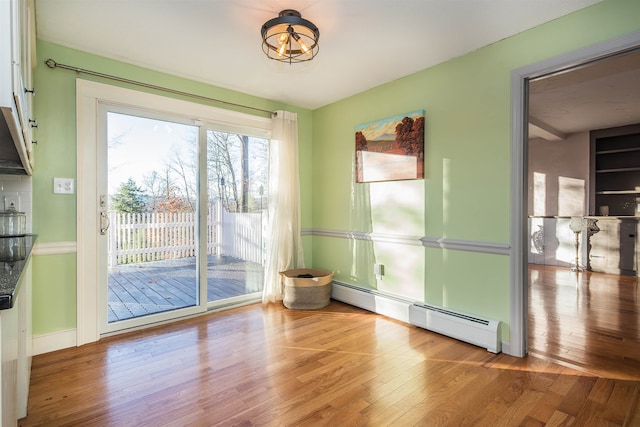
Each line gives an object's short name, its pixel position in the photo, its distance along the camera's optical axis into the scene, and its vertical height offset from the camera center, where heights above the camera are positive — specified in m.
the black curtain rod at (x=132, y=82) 2.43 +1.15
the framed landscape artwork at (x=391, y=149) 2.97 +0.64
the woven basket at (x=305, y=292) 3.42 -0.85
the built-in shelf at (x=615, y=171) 5.52 +0.72
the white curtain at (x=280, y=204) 3.69 +0.11
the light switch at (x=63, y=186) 2.48 +0.22
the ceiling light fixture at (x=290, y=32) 1.95 +1.17
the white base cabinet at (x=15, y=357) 0.90 -0.56
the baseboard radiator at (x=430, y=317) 2.43 -0.92
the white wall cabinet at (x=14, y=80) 0.90 +0.42
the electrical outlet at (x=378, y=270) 3.35 -0.60
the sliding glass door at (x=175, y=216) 2.80 -0.02
